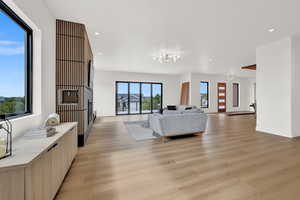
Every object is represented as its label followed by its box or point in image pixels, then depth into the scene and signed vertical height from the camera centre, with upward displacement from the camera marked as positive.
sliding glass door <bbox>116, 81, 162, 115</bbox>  9.67 +0.21
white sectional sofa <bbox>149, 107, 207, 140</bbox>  4.00 -0.66
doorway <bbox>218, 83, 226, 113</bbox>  11.04 +0.21
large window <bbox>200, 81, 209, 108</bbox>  10.62 +0.44
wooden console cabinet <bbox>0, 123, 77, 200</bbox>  1.04 -0.61
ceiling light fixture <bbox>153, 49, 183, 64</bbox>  5.36 +1.80
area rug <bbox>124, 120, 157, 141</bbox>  4.35 -1.10
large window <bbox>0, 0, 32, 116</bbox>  1.77 +0.51
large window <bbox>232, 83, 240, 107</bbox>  11.55 +0.39
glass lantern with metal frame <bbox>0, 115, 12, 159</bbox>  1.19 -0.39
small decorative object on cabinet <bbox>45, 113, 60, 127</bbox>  2.41 -0.36
